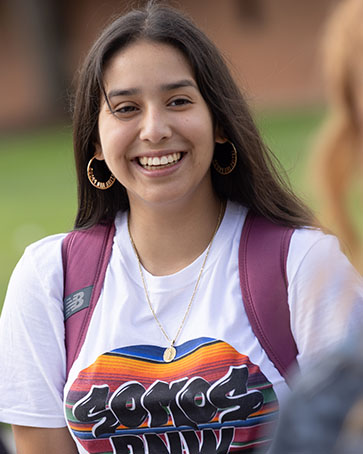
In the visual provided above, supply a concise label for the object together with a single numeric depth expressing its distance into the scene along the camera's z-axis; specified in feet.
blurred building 58.54
